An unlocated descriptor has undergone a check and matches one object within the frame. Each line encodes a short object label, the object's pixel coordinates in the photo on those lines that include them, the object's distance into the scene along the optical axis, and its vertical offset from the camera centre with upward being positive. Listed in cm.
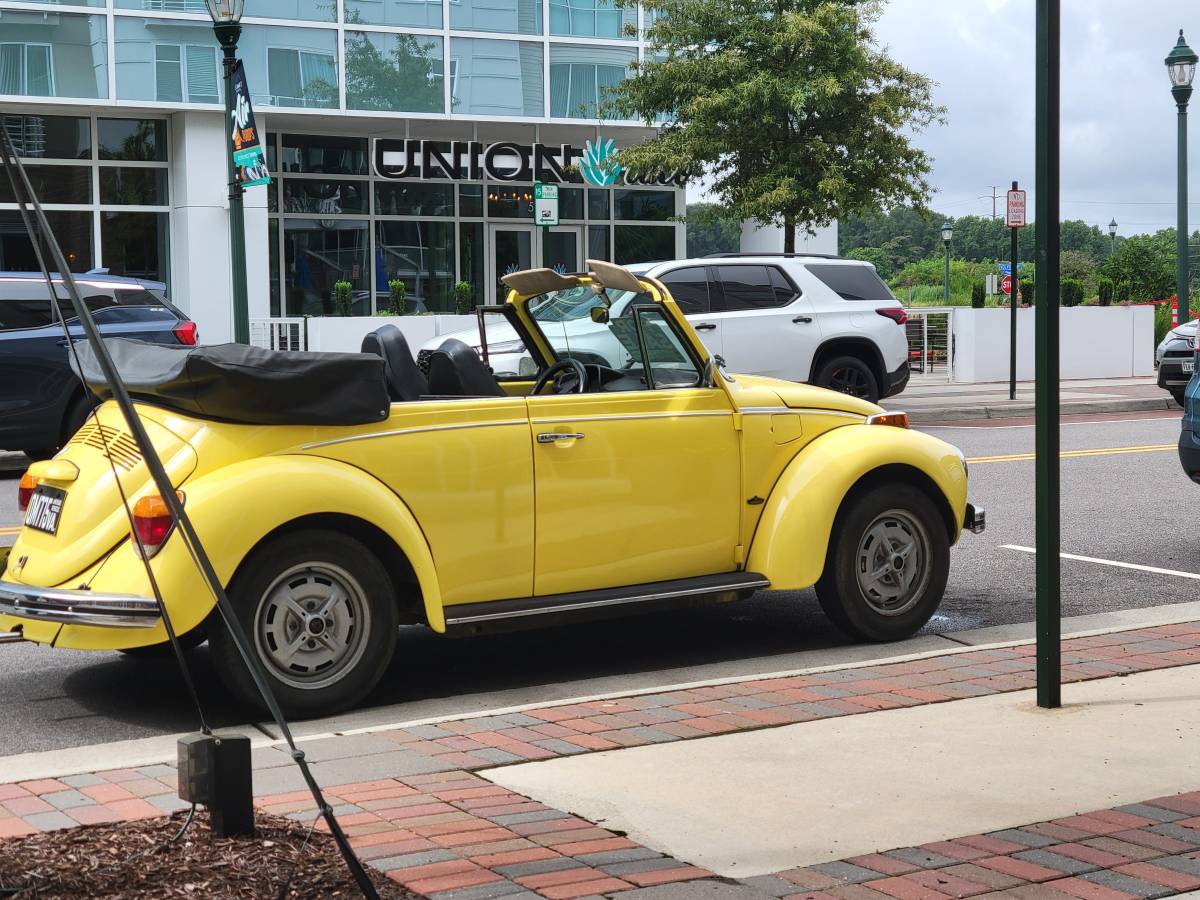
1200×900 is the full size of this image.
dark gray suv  1429 -3
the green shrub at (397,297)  2667 +110
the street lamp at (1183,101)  2562 +407
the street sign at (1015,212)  2312 +204
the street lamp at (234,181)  1452 +178
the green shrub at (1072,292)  3209 +120
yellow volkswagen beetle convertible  595 -57
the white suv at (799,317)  1794 +43
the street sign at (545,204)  1978 +195
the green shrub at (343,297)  2670 +111
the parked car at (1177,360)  2194 -16
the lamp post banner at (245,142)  1476 +209
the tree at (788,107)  2397 +380
